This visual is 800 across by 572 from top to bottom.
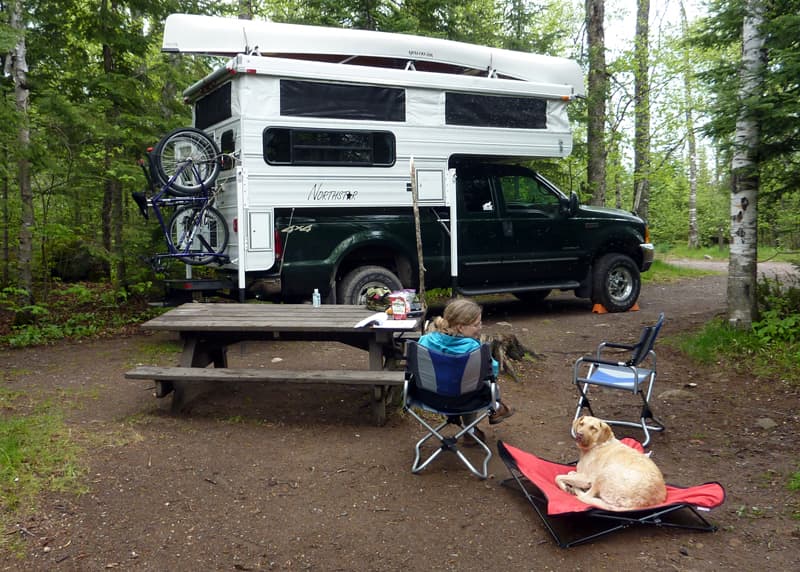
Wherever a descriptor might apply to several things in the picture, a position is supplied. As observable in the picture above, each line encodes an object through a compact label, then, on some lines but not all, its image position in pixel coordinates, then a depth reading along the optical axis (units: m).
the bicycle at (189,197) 7.07
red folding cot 3.19
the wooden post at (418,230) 6.72
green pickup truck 7.41
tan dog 3.25
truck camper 7.14
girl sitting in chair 3.97
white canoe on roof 7.11
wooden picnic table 4.65
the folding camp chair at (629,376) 4.63
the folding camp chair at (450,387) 3.95
